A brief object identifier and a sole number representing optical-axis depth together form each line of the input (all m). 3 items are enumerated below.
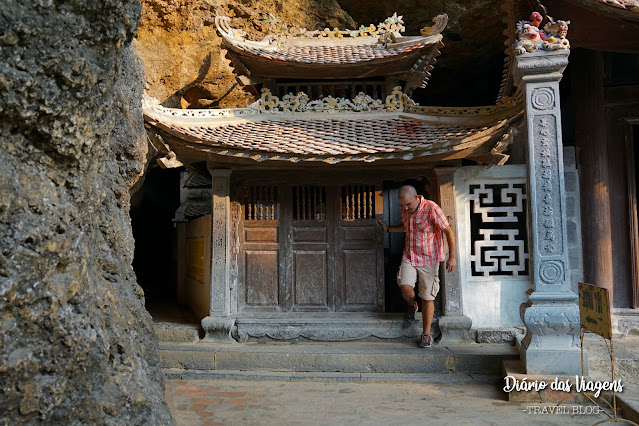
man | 5.95
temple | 6.22
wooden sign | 3.92
